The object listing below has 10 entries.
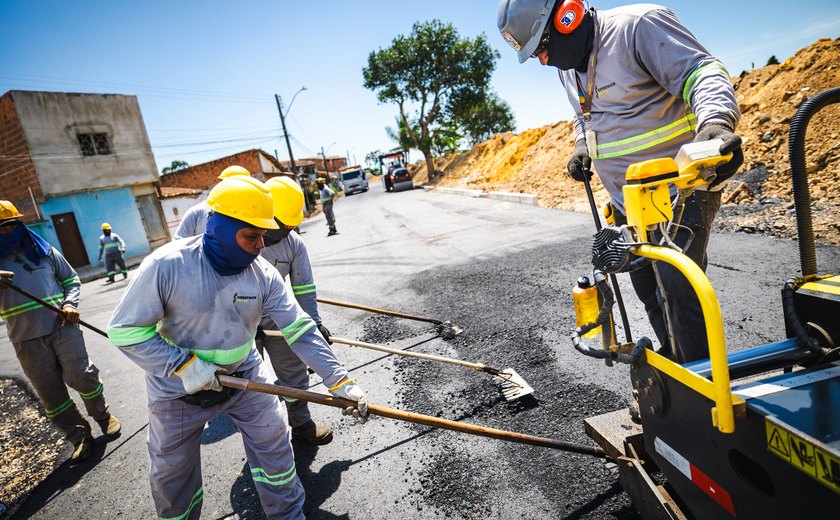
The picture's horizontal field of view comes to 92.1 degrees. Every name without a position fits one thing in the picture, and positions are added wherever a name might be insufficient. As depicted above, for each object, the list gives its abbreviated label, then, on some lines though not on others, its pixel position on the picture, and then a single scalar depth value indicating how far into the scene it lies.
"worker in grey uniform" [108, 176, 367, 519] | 2.04
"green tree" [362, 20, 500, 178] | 29.44
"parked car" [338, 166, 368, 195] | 38.44
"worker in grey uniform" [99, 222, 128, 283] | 12.76
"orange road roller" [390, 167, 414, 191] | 31.67
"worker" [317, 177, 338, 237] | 14.14
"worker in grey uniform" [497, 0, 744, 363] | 1.78
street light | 27.41
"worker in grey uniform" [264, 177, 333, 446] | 3.09
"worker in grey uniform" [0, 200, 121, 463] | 3.48
